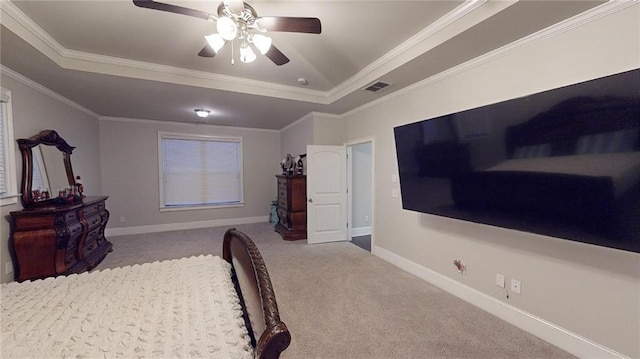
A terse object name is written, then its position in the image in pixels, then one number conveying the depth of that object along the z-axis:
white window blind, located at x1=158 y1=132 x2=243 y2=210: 5.78
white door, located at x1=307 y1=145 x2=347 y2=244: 4.67
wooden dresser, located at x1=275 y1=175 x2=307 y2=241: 4.95
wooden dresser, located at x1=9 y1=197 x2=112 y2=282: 2.71
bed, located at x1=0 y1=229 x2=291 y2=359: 0.96
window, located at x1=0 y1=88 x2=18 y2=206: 2.69
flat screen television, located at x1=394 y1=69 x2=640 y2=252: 1.46
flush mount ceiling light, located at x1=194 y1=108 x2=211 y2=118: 4.47
